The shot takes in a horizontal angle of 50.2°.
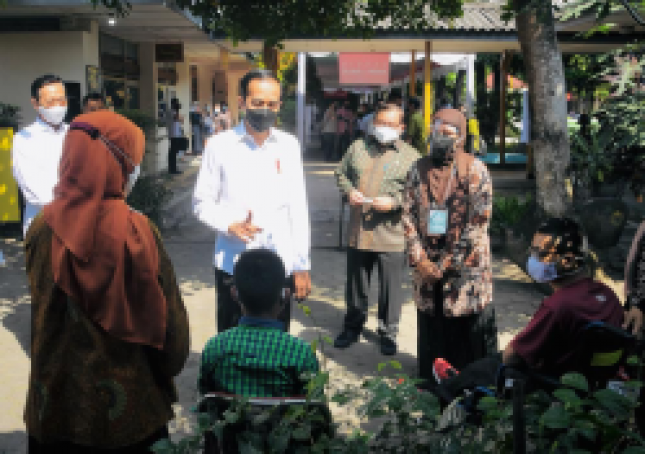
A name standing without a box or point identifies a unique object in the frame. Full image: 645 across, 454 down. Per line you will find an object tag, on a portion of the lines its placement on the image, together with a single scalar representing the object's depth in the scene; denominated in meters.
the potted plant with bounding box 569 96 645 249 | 7.20
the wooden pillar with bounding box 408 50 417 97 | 17.03
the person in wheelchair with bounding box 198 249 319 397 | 2.33
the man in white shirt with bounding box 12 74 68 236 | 4.97
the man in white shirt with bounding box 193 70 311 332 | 3.65
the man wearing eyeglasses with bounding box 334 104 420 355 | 5.25
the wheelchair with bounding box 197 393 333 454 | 1.88
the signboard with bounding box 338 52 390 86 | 18.05
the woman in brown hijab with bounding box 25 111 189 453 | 2.19
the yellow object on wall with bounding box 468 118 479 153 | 12.75
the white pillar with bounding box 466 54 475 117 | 16.36
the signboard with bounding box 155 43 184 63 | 17.27
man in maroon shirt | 2.67
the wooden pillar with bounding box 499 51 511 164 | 15.99
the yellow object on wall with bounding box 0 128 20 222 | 9.88
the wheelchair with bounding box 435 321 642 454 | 2.45
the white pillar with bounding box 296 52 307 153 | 17.36
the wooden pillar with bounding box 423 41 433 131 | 14.86
